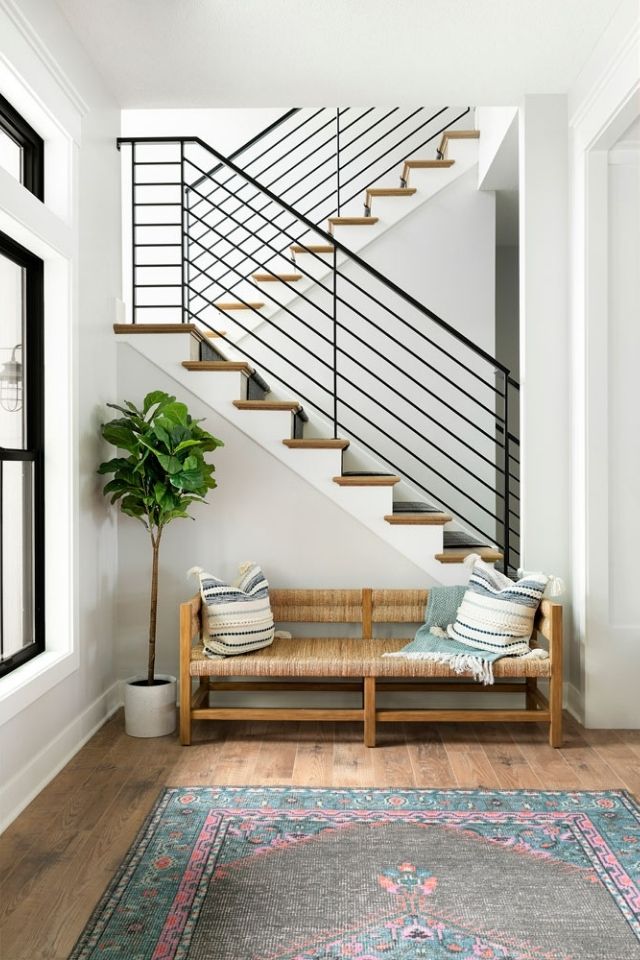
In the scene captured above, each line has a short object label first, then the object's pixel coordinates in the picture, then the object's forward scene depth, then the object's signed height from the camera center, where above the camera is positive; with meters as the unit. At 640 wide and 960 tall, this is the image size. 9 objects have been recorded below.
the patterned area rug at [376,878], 2.14 -1.20
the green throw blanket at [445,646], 3.65 -0.80
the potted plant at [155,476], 3.76 -0.02
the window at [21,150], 3.21 +1.30
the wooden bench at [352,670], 3.66 -0.87
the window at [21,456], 3.23 +0.06
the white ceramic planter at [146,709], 3.78 -1.08
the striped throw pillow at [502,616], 3.74 -0.66
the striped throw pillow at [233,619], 3.83 -0.68
